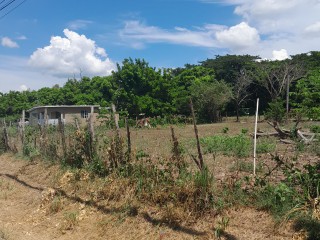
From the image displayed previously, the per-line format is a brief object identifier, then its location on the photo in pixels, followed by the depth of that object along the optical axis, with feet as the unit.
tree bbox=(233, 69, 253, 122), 106.16
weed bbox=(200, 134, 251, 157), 27.90
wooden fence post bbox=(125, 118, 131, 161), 18.98
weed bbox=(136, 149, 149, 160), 18.09
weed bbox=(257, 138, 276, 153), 29.04
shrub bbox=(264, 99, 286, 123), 62.24
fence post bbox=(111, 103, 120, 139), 20.05
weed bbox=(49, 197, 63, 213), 18.52
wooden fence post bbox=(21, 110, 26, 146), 35.56
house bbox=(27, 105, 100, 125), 107.55
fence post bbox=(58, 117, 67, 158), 24.94
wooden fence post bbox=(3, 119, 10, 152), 38.35
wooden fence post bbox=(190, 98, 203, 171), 14.76
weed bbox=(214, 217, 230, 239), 12.57
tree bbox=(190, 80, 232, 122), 94.06
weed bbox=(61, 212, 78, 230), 16.40
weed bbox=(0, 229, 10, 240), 15.06
